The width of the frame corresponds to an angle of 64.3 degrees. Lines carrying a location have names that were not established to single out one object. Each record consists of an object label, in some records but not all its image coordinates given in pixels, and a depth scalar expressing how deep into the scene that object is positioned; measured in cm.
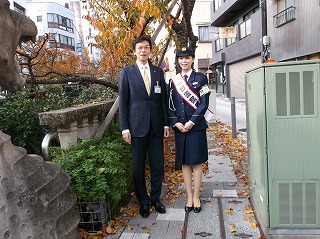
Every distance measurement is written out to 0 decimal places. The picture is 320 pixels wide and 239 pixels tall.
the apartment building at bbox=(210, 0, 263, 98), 1748
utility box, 226
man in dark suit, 295
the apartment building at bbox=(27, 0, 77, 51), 4046
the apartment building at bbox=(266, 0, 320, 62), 1058
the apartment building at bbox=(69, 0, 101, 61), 4566
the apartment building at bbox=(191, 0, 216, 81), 2703
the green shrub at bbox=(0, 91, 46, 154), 472
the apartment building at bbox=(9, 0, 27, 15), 2696
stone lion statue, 200
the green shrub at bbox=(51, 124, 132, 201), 267
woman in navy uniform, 303
